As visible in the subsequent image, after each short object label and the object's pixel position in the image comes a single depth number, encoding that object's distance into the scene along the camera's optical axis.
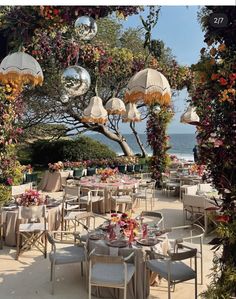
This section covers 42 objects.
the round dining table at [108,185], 9.98
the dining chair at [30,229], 6.46
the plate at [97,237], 5.30
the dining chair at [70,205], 7.81
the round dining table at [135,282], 4.86
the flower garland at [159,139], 13.06
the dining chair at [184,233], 7.50
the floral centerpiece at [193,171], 12.46
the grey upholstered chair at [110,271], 4.34
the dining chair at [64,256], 5.17
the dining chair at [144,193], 10.00
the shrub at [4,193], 7.80
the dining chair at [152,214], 6.36
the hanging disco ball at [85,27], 4.29
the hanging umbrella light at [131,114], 14.16
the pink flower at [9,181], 8.05
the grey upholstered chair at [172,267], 4.52
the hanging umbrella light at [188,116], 13.74
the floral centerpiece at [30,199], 6.99
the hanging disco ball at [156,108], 12.32
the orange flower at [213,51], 3.09
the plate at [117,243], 5.02
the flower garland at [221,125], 2.99
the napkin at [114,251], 4.93
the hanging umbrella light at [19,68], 5.02
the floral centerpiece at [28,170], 13.33
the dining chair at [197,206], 8.03
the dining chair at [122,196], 9.45
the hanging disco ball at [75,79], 4.79
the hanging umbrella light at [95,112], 11.00
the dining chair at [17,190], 8.31
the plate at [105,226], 5.66
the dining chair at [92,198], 9.14
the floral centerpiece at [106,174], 10.62
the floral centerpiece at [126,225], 5.21
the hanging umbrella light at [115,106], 11.73
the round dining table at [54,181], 13.53
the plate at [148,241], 5.05
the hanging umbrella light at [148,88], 5.87
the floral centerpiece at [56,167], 13.55
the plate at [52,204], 7.50
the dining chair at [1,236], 6.97
